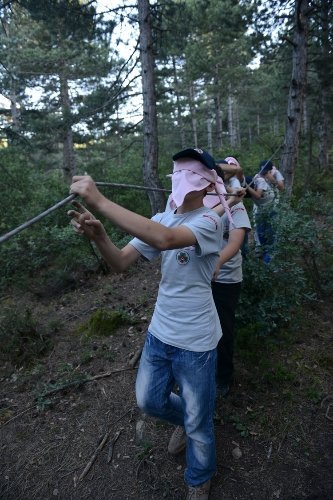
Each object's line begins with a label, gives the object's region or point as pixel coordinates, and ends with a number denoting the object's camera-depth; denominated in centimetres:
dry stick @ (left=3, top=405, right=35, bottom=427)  368
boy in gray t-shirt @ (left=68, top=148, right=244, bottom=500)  200
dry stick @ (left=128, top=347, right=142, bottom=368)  421
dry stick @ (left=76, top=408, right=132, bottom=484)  307
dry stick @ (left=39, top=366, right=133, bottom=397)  393
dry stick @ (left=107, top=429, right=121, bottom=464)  318
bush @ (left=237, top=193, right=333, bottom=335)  393
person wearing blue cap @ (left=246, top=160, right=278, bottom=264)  426
